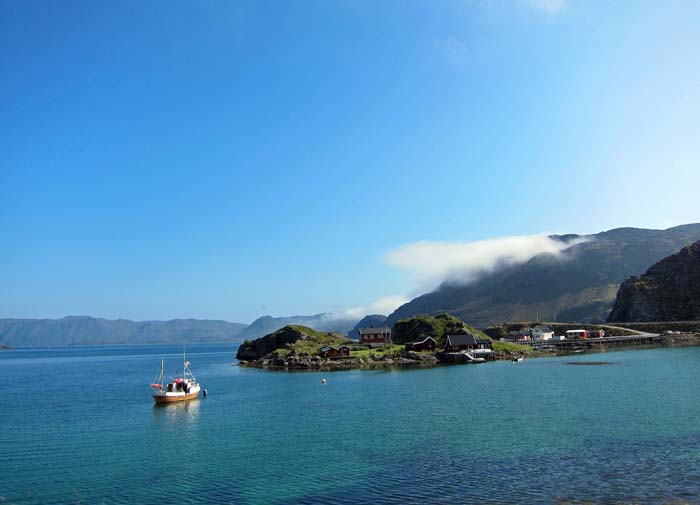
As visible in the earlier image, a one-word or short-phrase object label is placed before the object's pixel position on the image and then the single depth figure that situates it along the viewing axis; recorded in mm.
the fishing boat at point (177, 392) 72250
